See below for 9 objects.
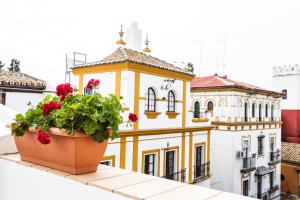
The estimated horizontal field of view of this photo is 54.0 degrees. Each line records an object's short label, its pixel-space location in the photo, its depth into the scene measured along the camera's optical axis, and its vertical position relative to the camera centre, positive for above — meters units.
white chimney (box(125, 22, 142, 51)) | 14.45 +3.42
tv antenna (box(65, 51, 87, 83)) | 14.12 +2.24
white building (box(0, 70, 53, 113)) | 11.38 +0.62
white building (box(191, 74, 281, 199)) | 18.19 -1.63
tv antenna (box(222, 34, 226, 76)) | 21.23 +3.69
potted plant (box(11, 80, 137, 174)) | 2.04 -0.17
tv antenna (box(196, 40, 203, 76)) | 21.02 +4.40
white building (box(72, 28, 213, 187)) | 10.55 -0.34
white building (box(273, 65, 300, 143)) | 26.89 +0.95
